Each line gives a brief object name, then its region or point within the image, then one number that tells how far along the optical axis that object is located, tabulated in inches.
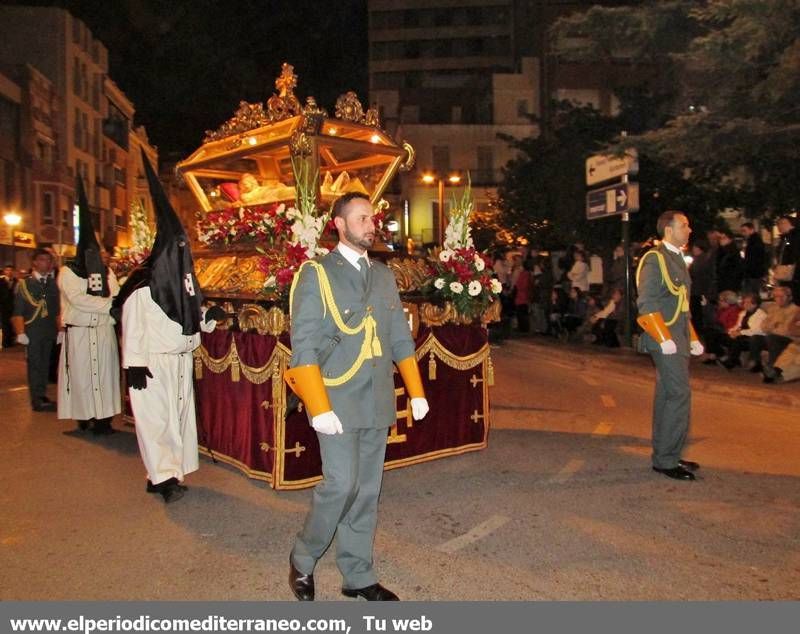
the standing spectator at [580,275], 659.4
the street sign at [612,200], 531.8
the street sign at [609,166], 505.6
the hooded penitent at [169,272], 225.1
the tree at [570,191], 799.1
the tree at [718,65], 415.2
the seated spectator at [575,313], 651.5
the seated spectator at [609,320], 592.4
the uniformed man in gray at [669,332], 238.5
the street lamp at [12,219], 1190.9
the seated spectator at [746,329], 435.5
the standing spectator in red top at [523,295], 703.1
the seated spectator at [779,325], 406.3
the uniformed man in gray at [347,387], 146.2
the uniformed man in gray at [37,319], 393.7
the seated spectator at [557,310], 671.1
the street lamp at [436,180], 446.1
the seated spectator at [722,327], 463.5
